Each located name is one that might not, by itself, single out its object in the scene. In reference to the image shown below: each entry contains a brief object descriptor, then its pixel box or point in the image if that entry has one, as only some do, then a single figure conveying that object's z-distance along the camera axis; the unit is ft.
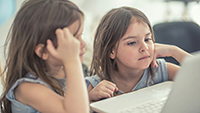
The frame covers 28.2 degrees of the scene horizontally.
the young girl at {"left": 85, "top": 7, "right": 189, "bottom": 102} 3.82
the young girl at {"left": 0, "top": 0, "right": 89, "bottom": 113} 2.98
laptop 2.63
